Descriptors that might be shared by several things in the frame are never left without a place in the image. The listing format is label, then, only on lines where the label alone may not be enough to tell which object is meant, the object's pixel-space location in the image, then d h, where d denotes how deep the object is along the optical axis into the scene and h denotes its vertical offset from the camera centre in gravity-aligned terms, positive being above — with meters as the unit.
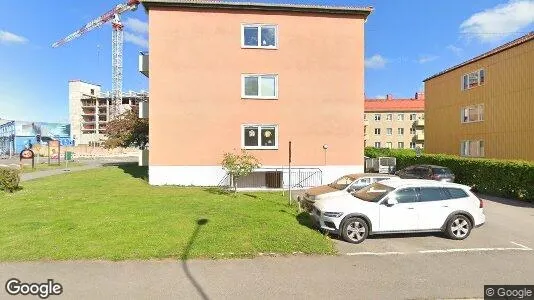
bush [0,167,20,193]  14.36 -1.43
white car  8.26 -1.61
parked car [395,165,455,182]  16.95 -1.39
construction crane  99.38 +30.15
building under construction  107.75 +11.47
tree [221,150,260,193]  13.12 -0.78
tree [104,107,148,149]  27.86 +1.09
